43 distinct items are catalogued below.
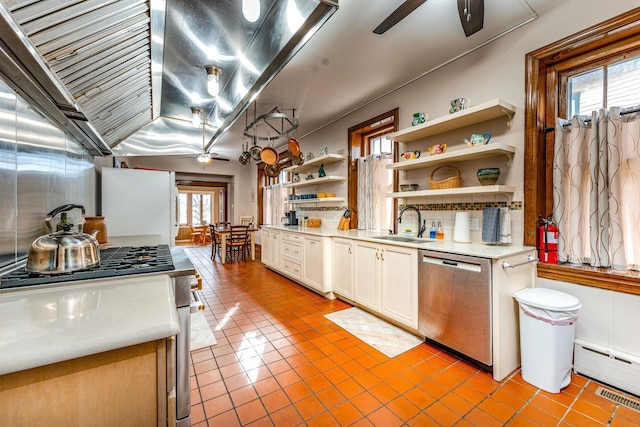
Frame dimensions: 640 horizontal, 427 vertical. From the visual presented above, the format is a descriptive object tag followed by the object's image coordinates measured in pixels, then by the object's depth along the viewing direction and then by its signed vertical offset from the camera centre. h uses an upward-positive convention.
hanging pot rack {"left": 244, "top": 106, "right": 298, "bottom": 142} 4.19 +1.51
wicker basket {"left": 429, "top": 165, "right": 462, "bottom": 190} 2.68 +0.29
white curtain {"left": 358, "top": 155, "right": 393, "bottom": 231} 3.76 +0.27
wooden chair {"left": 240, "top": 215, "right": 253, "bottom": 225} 7.65 -0.22
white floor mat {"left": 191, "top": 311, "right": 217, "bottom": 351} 2.39 -1.13
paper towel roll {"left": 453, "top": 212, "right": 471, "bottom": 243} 2.59 -0.16
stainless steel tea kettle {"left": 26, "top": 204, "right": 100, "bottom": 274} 1.19 -0.18
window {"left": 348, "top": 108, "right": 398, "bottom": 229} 3.62 +0.92
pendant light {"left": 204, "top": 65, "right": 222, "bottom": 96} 1.81 +0.89
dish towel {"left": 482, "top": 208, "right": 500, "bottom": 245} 2.36 -0.13
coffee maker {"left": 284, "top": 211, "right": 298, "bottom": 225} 5.54 -0.12
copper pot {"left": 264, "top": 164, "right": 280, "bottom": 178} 4.18 +0.65
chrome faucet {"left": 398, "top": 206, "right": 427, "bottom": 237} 3.07 -0.14
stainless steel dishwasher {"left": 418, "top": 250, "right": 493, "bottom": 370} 1.92 -0.69
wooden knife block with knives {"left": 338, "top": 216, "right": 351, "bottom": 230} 4.15 -0.17
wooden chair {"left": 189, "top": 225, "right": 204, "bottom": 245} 9.16 -0.76
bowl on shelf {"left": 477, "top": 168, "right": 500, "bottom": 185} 2.39 +0.31
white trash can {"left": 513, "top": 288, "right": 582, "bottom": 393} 1.76 -0.83
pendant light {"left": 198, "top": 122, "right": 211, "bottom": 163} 3.27 +0.70
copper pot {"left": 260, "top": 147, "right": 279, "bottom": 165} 3.92 +0.80
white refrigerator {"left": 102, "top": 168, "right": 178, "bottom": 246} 2.98 +0.08
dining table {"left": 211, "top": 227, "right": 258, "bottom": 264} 5.91 -0.53
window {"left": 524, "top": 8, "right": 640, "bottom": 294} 1.87 +0.92
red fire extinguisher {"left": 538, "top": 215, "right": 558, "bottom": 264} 2.13 -0.24
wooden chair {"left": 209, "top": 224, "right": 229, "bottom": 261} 6.29 -0.65
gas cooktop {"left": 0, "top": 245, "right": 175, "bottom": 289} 1.11 -0.27
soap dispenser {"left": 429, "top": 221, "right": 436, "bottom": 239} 2.97 -0.21
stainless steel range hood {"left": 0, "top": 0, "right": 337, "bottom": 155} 0.96 +0.74
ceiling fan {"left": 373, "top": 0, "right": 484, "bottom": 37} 1.57 +1.17
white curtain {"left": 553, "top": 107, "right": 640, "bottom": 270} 1.86 +0.16
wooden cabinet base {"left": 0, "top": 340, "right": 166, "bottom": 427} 0.62 -0.44
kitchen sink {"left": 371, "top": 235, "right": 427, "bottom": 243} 2.83 -0.30
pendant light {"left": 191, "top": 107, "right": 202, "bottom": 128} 2.49 +0.89
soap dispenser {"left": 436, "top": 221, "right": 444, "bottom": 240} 2.90 -0.23
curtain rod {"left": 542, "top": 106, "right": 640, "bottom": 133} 1.83 +0.67
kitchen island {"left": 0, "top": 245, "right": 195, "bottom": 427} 1.14 -0.28
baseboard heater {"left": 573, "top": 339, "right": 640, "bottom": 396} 1.74 -1.03
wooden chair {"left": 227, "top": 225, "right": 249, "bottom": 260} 6.04 -0.55
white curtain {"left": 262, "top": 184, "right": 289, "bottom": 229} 6.60 +0.24
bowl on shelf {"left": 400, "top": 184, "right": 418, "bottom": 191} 3.14 +0.28
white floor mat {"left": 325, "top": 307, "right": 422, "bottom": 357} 2.35 -1.13
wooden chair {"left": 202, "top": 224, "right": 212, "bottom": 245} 8.99 -0.71
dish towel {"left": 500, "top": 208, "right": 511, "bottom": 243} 2.37 -0.12
